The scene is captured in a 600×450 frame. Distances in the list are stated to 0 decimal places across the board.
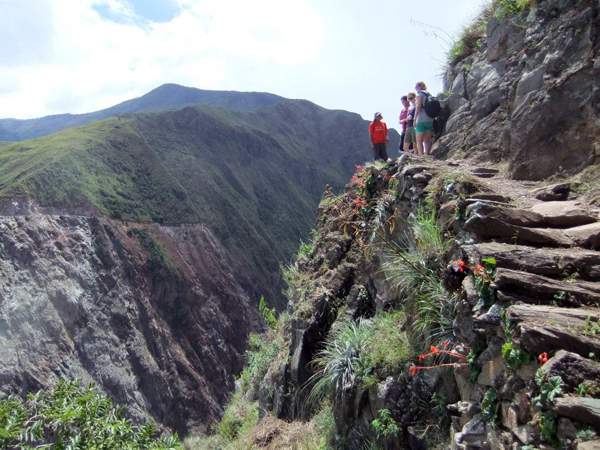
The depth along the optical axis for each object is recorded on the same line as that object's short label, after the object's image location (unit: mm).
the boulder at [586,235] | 3375
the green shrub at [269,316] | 12286
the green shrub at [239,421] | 7709
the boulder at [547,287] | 2857
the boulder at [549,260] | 3092
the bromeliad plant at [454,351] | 3301
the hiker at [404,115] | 9225
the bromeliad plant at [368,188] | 6482
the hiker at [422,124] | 7895
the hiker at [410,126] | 8688
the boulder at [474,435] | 2838
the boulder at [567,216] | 3826
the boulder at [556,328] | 2461
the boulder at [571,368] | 2297
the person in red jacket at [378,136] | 9453
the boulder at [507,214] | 3693
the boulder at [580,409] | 2117
